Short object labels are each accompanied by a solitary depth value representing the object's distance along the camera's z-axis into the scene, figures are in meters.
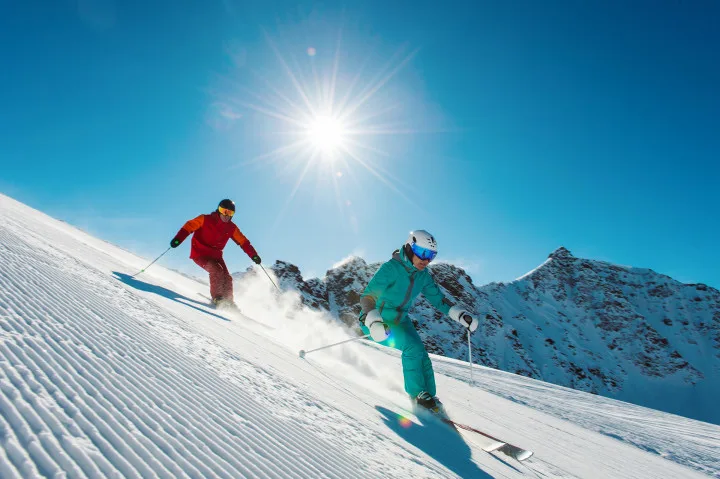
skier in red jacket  7.52
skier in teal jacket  4.22
